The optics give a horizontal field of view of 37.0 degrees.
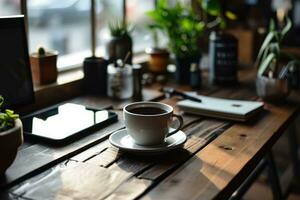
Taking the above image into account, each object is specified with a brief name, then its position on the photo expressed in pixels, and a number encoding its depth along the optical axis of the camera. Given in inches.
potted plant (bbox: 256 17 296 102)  68.1
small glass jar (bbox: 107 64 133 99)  67.8
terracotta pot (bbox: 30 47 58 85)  64.0
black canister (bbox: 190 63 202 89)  76.5
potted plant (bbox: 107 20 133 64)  75.9
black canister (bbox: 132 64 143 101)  69.4
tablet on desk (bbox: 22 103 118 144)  49.9
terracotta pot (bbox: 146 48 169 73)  84.5
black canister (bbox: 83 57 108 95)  68.7
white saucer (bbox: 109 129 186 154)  45.3
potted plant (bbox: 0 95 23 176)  37.6
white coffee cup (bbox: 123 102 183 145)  45.0
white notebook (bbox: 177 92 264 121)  59.5
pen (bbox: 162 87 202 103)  65.7
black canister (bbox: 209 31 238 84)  78.2
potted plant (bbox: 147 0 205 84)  81.0
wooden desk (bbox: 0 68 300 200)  38.3
